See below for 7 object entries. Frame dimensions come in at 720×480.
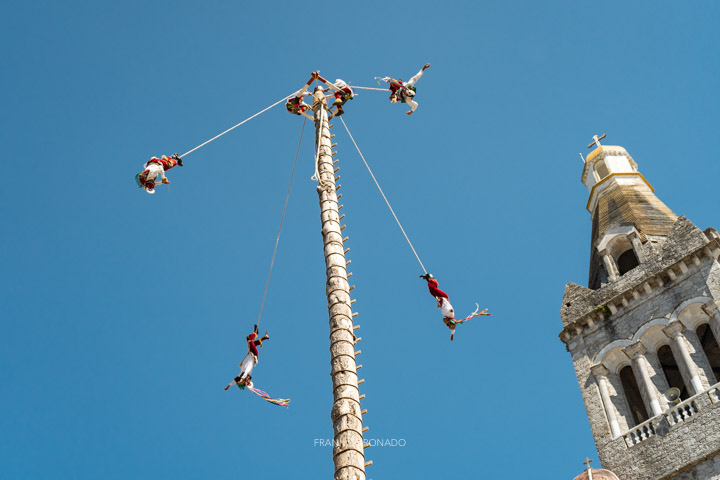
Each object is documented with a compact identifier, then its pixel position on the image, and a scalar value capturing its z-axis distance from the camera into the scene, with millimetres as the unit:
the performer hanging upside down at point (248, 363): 14820
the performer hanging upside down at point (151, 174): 16812
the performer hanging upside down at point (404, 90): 20234
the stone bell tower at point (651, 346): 26797
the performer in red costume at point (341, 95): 19797
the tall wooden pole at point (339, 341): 12234
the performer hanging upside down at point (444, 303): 15695
